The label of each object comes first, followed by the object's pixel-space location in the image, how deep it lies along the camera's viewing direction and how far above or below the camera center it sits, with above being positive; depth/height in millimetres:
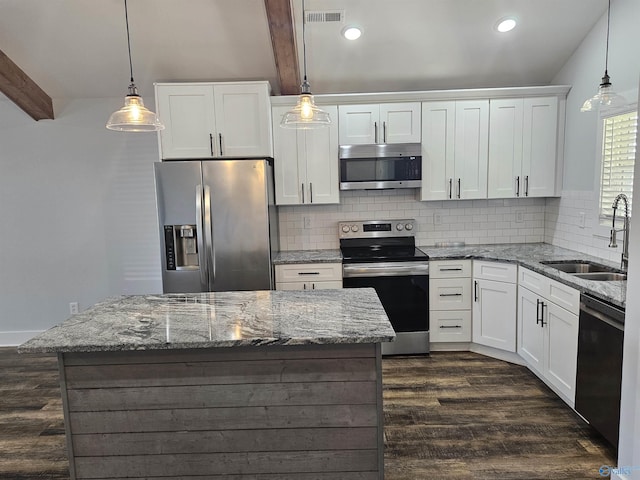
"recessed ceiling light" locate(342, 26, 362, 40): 3396 +1415
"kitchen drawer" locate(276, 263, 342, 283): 3707 -577
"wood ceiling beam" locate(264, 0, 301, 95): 2914 +1255
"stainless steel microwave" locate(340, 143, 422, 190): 3812 +359
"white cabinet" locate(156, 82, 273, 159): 3660 +784
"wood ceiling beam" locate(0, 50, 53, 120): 3627 +1106
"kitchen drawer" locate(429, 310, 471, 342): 3770 -1099
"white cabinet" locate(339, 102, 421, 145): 3818 +748
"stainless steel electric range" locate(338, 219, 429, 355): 3672 -708
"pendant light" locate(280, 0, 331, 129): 2244 +502
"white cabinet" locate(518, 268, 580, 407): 2646 -891
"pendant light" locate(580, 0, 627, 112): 2326 +575
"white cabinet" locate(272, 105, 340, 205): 3854 +401
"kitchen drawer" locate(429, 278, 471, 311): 3729 -801
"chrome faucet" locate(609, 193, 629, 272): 2733 -226
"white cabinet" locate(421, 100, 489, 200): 3826 +503
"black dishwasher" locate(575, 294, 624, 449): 2203 -917
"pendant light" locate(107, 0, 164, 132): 2111 +482
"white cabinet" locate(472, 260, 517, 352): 3449 -866
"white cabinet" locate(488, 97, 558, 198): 3797 +508
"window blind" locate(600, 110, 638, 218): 2932 +317
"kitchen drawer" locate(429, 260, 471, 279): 3703 -571
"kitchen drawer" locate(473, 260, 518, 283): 3406 -574
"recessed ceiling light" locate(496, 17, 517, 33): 3346 +1438
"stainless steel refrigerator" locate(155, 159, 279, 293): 3469 -134
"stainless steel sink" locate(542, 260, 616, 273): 3177 -497
